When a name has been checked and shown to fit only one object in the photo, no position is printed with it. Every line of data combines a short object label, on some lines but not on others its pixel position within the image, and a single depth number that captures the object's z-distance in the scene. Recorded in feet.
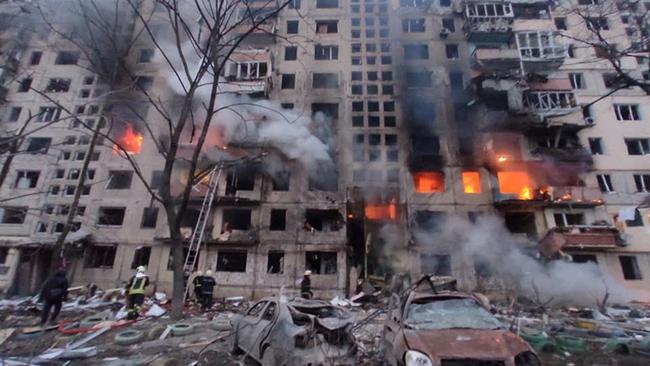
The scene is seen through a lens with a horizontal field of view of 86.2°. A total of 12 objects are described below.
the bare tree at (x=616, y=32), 90.74
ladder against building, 71.16
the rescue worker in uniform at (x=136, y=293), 44.04
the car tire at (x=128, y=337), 30.60
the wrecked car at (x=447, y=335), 17.39
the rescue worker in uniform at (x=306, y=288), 54.65
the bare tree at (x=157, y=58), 87.25
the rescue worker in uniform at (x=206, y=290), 50.52
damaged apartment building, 75.25
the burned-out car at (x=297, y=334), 20.83
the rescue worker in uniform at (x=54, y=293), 39.78
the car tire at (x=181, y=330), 34.14
